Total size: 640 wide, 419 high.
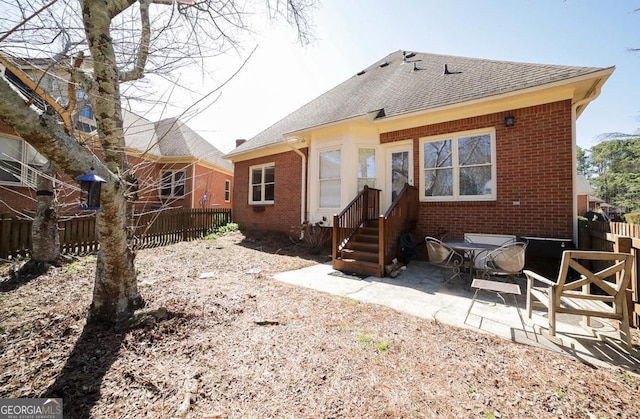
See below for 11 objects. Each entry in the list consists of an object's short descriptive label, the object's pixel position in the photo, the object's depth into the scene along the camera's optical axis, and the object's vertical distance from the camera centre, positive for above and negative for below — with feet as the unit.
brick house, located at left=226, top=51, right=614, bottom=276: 18.25 +6.40
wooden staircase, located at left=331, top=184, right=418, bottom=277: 18.75 -1.30
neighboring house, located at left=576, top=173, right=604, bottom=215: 74.59 +8.31
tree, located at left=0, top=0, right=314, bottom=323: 7.34 +3.34
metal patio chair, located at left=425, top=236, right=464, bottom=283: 15.98 -2.38
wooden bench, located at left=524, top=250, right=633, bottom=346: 8.91 -2.56
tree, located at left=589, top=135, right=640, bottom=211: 58.23 +14.32
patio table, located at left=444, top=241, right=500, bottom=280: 15.47 -1.84
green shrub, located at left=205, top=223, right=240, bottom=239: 37.78 -2.66
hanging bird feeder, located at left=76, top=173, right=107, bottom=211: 7.98 +0.62
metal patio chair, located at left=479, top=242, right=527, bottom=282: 13.79 -2.30
